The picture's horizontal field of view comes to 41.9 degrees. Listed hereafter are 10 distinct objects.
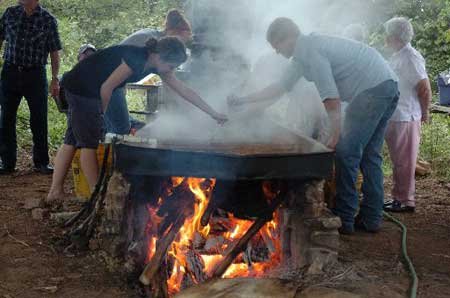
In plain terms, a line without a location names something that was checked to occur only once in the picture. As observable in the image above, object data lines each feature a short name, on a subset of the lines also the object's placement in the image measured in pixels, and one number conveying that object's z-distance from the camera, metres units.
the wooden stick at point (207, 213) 4.39
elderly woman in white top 6.18
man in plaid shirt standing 7.12
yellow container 5.95
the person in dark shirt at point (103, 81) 4.87
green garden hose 3.96
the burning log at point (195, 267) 4.23
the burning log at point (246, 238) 4.16
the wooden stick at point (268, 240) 4.61
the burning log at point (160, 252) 3.89
